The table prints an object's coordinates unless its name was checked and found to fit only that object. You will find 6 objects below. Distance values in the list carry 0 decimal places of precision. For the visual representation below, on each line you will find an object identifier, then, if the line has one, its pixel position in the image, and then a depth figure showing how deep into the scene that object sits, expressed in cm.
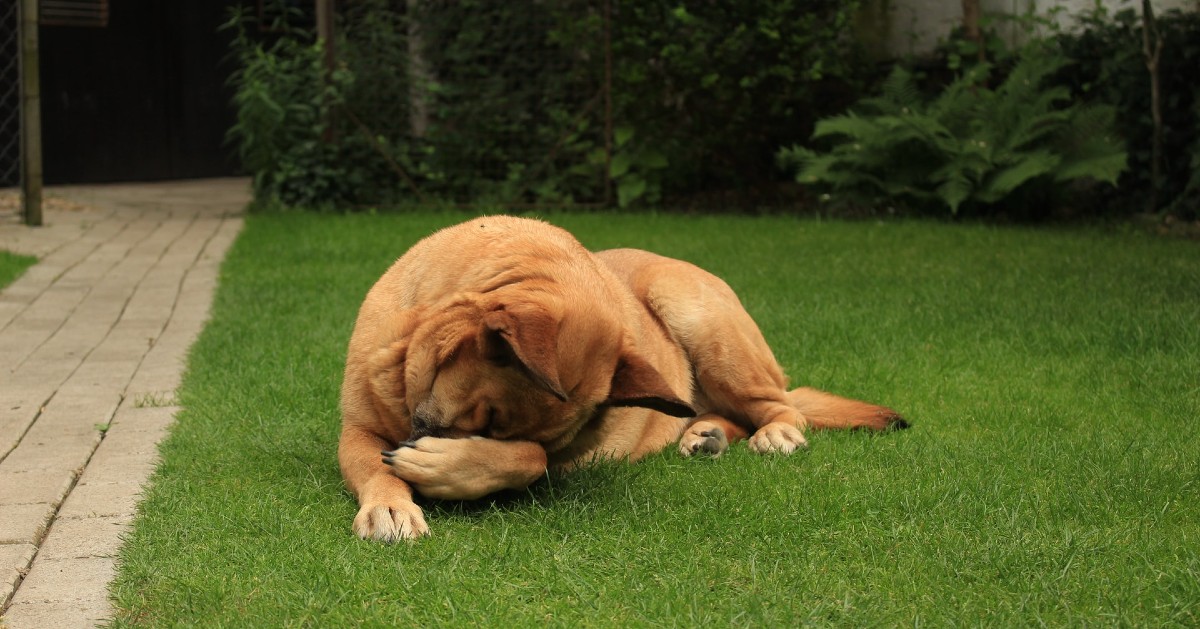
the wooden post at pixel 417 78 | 1301
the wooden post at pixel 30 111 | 1088
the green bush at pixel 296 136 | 1276
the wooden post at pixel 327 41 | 1288
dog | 336
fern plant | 1133
